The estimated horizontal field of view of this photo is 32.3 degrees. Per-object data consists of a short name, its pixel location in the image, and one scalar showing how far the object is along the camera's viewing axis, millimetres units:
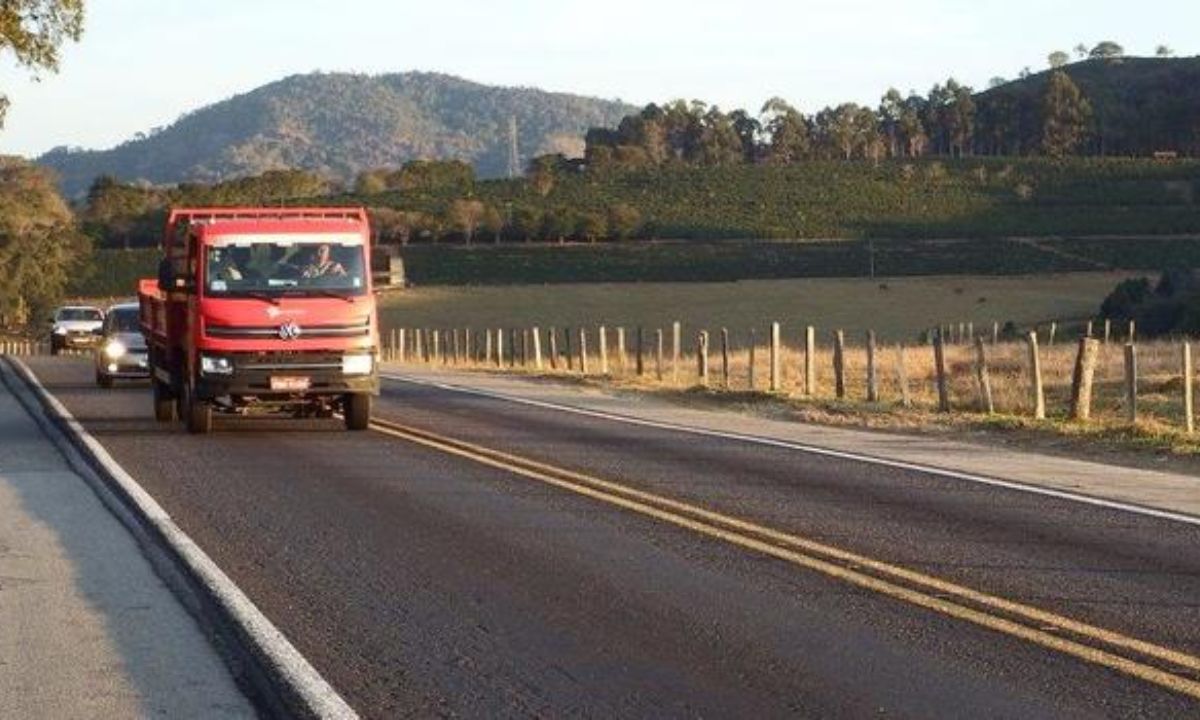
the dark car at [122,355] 35031
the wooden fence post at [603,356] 43681
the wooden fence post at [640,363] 41969
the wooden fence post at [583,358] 44144
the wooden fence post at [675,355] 40250
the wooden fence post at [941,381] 27328
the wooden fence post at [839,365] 31297
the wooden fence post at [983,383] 26891
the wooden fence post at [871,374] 29625
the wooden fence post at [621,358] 44844
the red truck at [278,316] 22641
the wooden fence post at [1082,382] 24734
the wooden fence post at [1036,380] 25625
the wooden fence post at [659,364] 40372
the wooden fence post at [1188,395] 22953
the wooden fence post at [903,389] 29056
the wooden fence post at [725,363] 35659
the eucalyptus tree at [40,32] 39625
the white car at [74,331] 60938
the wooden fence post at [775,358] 33969
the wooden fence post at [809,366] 32412
